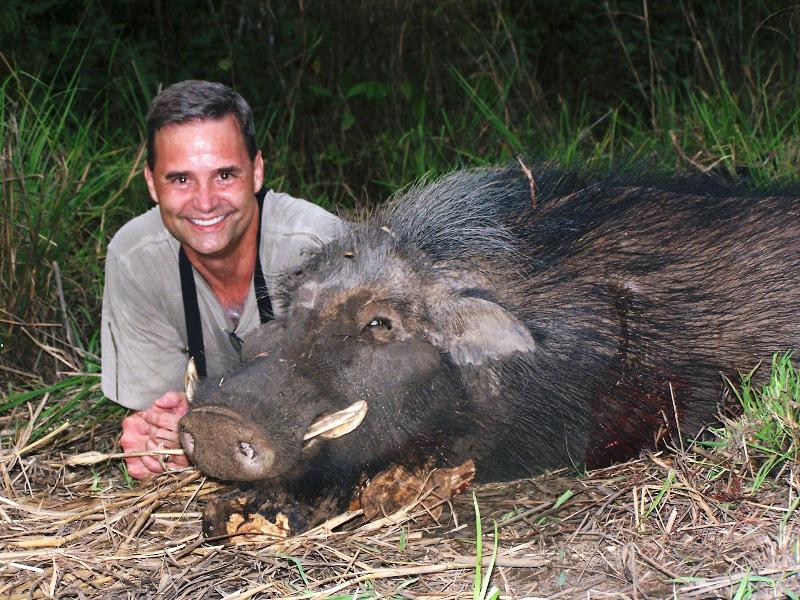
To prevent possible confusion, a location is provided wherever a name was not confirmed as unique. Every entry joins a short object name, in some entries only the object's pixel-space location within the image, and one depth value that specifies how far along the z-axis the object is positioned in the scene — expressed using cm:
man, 342
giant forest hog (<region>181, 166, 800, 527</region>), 273
